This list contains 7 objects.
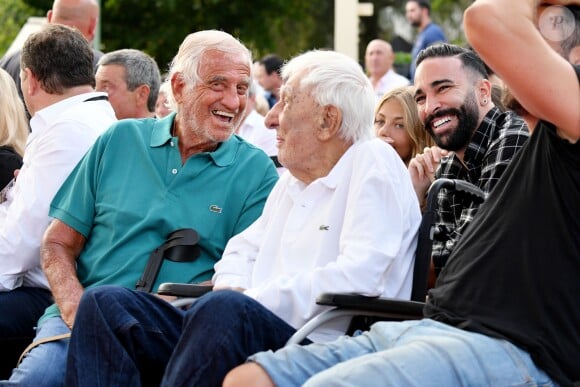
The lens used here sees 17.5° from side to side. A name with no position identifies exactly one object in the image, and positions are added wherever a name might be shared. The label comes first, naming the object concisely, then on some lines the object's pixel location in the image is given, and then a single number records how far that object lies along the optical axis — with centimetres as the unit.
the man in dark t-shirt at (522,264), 538
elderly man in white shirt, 637
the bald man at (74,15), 1367
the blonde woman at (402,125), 953
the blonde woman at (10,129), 978
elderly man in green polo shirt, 826
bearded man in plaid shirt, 807
